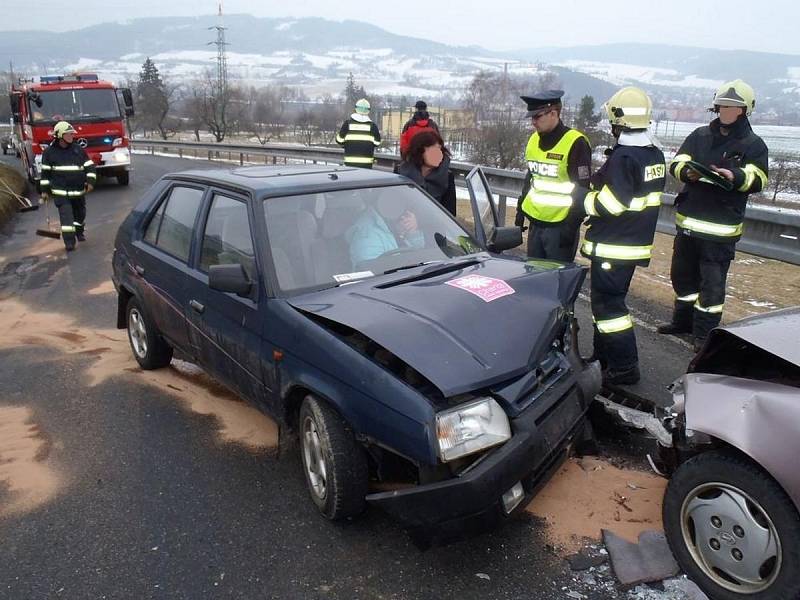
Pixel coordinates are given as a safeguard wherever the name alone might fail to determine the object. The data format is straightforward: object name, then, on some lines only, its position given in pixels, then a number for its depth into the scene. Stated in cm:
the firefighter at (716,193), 473
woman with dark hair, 574
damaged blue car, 261
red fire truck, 1625
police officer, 482
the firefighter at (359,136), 1060
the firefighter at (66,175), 1013
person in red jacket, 790
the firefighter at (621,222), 413
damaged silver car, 219
